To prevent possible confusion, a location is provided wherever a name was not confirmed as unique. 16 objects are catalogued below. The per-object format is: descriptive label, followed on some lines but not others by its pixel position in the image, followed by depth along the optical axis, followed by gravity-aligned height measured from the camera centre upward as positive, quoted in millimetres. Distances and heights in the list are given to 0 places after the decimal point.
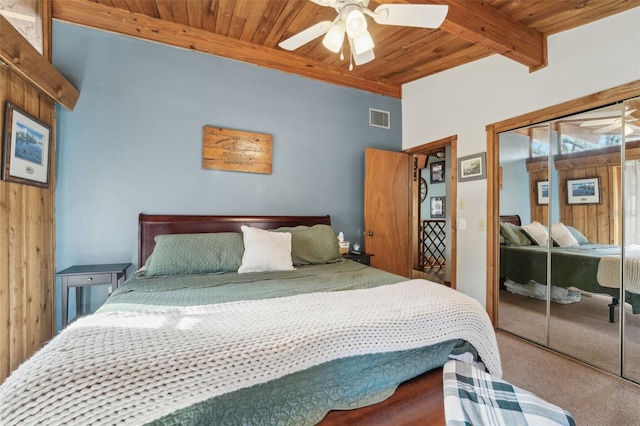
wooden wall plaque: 2844 +666
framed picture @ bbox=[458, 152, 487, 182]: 2923 +514
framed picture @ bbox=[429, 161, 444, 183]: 6530 +1014
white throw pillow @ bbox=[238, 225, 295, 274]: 2189 -315
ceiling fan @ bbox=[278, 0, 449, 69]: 1579 +1157
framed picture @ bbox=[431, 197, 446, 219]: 6536 +165
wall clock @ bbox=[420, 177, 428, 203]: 6851 +616
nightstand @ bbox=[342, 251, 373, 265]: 3140 -491
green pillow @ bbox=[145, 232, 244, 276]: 2053 -321
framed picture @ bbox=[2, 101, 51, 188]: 1803 +454
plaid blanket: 1082 -782
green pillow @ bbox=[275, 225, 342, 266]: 2547 -301
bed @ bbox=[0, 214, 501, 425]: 742 -463
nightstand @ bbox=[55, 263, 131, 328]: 2133 -504
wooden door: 3514 +64
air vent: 3730 +1298
